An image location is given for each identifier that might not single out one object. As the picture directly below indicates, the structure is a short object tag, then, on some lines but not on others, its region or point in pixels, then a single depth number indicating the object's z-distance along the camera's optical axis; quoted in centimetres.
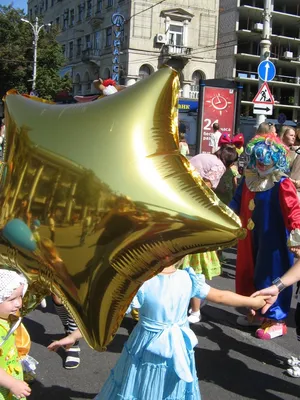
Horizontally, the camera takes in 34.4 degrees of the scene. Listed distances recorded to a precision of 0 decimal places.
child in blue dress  213
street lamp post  2831
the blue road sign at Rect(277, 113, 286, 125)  1802
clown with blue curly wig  347
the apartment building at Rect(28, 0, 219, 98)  3616
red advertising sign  1065
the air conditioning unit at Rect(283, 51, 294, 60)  4110
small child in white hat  201
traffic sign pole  1151
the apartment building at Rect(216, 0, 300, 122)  3991
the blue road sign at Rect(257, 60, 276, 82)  975
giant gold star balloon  148
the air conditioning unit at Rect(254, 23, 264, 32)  3141
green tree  3052
